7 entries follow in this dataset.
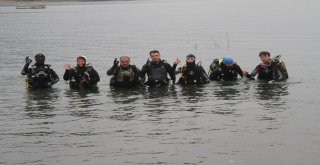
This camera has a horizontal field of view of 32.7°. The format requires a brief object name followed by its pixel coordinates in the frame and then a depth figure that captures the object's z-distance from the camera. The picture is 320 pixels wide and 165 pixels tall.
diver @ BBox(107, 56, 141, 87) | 16.09
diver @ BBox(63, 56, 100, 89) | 16.33
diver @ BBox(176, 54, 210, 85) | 16.65
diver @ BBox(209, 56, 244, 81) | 17.27
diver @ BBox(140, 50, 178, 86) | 16.34
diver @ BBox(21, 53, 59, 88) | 16.47
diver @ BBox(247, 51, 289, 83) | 17.14
